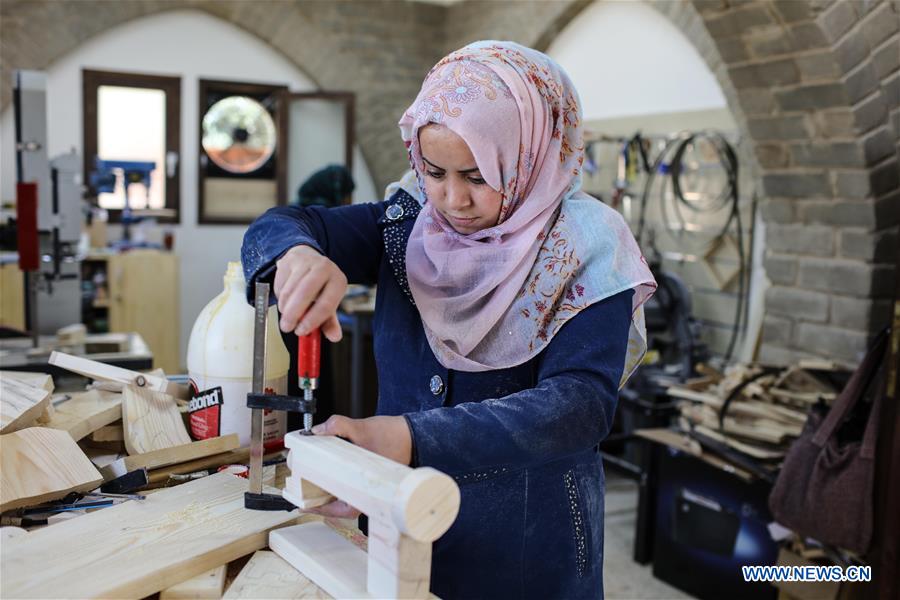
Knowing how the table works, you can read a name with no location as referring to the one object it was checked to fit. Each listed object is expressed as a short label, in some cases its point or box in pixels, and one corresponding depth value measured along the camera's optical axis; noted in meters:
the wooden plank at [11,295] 5.35
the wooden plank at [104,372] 1.47
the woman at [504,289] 1.17
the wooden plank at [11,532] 0.99
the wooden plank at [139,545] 0.90
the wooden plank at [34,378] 1.48
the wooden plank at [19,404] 1.21
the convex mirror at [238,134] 7.18
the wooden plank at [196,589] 0.94
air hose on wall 4.81
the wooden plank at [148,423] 1.36
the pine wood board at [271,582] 0.94
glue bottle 1.37
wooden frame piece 0.83
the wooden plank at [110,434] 1.39
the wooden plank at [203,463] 1.28
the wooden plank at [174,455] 1.24
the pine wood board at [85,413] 1.32
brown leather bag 2.38
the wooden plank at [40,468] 1.09
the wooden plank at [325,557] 0.93
